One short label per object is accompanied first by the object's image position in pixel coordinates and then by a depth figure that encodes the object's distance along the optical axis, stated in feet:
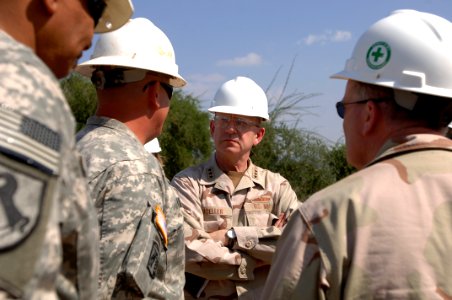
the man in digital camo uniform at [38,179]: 4.62
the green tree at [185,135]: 61.57
